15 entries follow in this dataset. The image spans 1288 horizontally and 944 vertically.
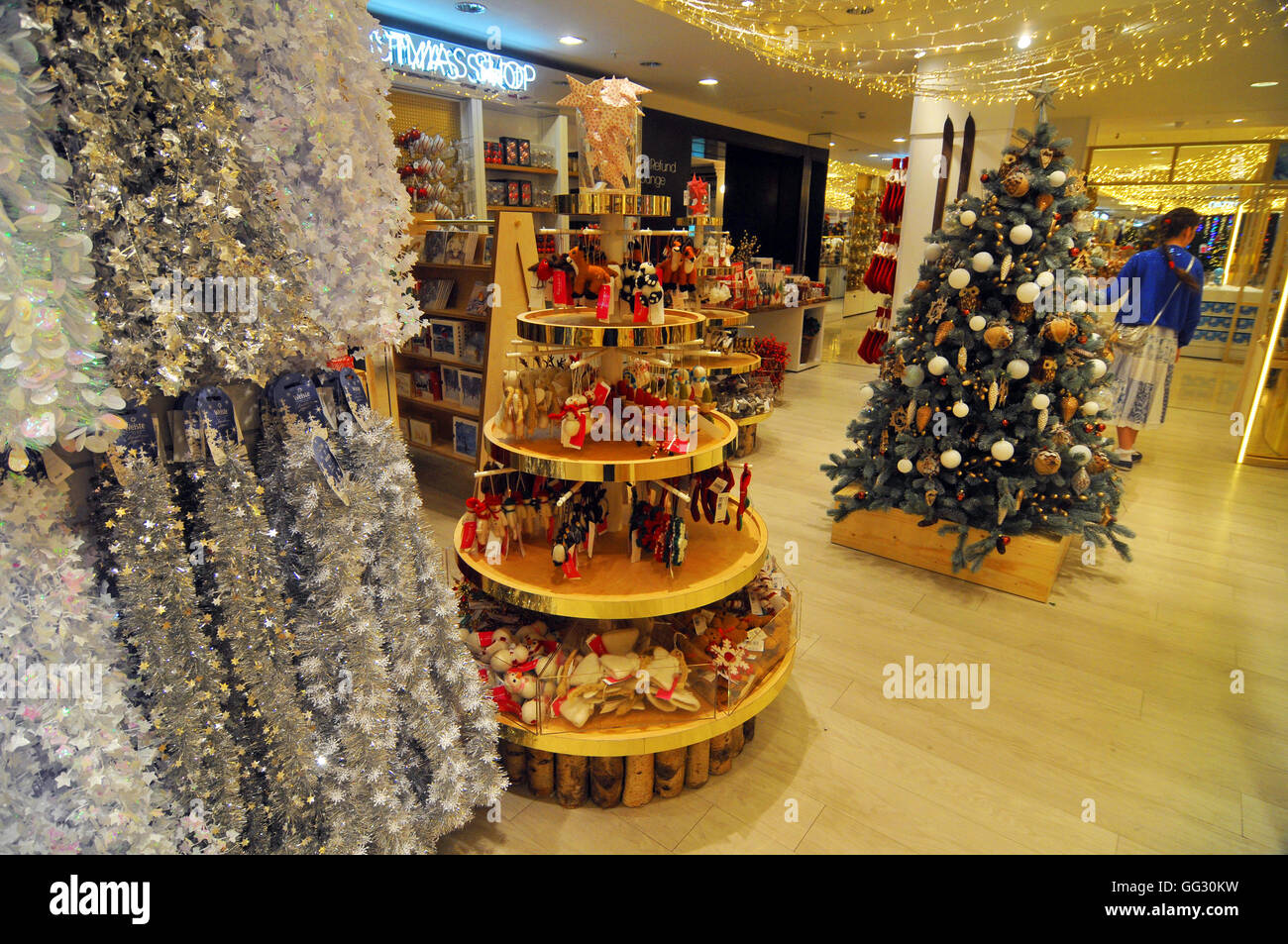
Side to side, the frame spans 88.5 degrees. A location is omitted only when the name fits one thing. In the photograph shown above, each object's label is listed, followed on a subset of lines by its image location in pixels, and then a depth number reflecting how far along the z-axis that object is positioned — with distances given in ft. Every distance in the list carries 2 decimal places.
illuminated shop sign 15.89
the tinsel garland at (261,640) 4.66
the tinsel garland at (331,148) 4.52
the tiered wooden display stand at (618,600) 6.82
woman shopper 17.02
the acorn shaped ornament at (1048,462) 11.23
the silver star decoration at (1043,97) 11.10
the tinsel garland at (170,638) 4.30
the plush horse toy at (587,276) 7.90
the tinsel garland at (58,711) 3.82
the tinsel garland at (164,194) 3.80
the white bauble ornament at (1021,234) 10.77
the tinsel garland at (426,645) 5.54
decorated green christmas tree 11.11
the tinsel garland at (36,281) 3.42
